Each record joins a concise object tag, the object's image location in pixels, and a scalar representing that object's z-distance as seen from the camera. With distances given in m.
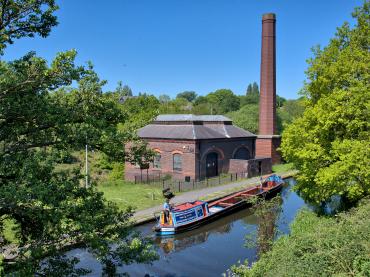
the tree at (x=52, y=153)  7.23
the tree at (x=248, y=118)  60.78
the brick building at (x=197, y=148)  34.78
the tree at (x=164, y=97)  164.18
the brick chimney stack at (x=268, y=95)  45.72
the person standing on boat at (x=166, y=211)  20.92
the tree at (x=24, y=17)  7.95
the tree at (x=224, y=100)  139.75
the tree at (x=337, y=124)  15.44
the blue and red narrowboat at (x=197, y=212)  20.75
